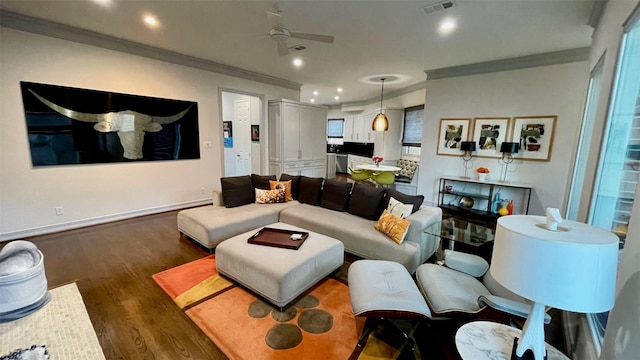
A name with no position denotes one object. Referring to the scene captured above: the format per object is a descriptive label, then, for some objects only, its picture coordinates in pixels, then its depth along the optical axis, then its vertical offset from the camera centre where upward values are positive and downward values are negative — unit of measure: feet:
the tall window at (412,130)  22.50 +1.49
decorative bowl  15.65 -3.24
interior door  21.62 +0.68
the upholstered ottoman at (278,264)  7.12 -3.60
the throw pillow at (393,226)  8.94 -2.86
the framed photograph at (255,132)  20.58 +0.79
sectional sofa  9.32 -3.13
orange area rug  5.96 -4.69
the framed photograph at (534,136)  13.71 +0.78
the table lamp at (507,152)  14.17 -0.12
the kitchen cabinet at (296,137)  19.65 +0.53
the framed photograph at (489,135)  14.90 +0.83
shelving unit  14.66 -2.93
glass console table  8.48 -2.98
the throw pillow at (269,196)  12.96 -2.67
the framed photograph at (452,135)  16.06 +0.83
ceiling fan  8.57 +3.82
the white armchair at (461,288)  5.07 -3.38
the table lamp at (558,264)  2.90 -1.32
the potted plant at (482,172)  15.21 -1.38
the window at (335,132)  33.24 +1.68
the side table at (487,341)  3.99 -3.14
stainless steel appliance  31.21 -2.21
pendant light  19.79 +1.76
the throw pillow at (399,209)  9.53 -2.32
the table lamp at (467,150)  15.49 -0.09
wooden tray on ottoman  8.34 -3.24
